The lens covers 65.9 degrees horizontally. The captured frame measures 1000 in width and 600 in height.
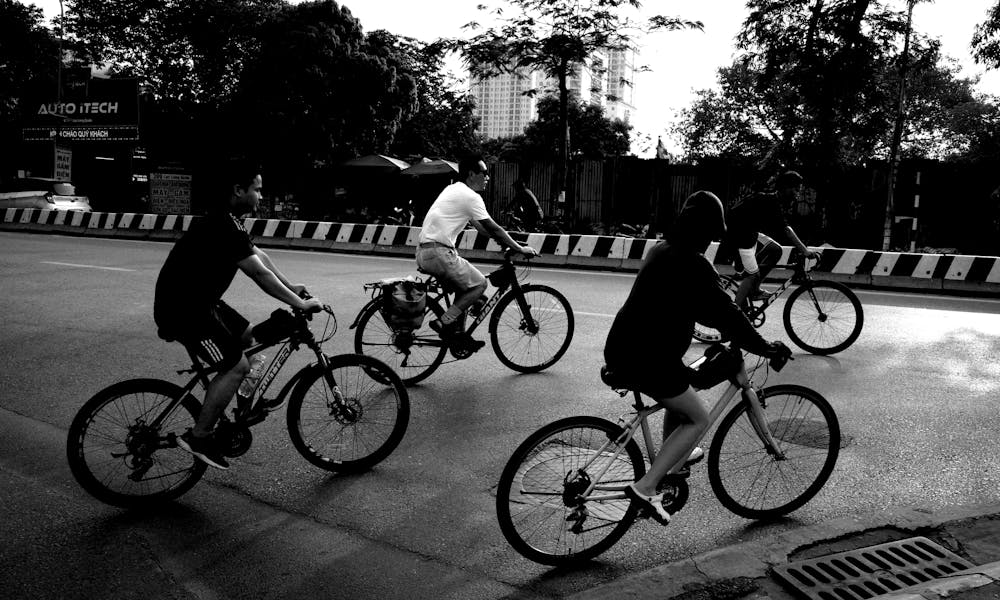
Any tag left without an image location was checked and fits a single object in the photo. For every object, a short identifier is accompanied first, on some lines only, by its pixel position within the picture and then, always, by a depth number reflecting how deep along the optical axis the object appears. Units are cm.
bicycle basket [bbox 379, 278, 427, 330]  623
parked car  2431
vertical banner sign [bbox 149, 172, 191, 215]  2756
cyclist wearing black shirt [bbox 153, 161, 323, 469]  395
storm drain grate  321
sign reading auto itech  3009
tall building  1780
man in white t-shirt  644
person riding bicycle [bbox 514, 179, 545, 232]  1862
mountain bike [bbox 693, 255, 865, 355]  756
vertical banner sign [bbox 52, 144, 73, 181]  2817
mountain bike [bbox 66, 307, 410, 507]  389
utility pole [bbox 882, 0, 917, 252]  1706
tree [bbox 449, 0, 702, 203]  1720
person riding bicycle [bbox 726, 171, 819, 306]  777
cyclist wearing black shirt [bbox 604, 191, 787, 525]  329
